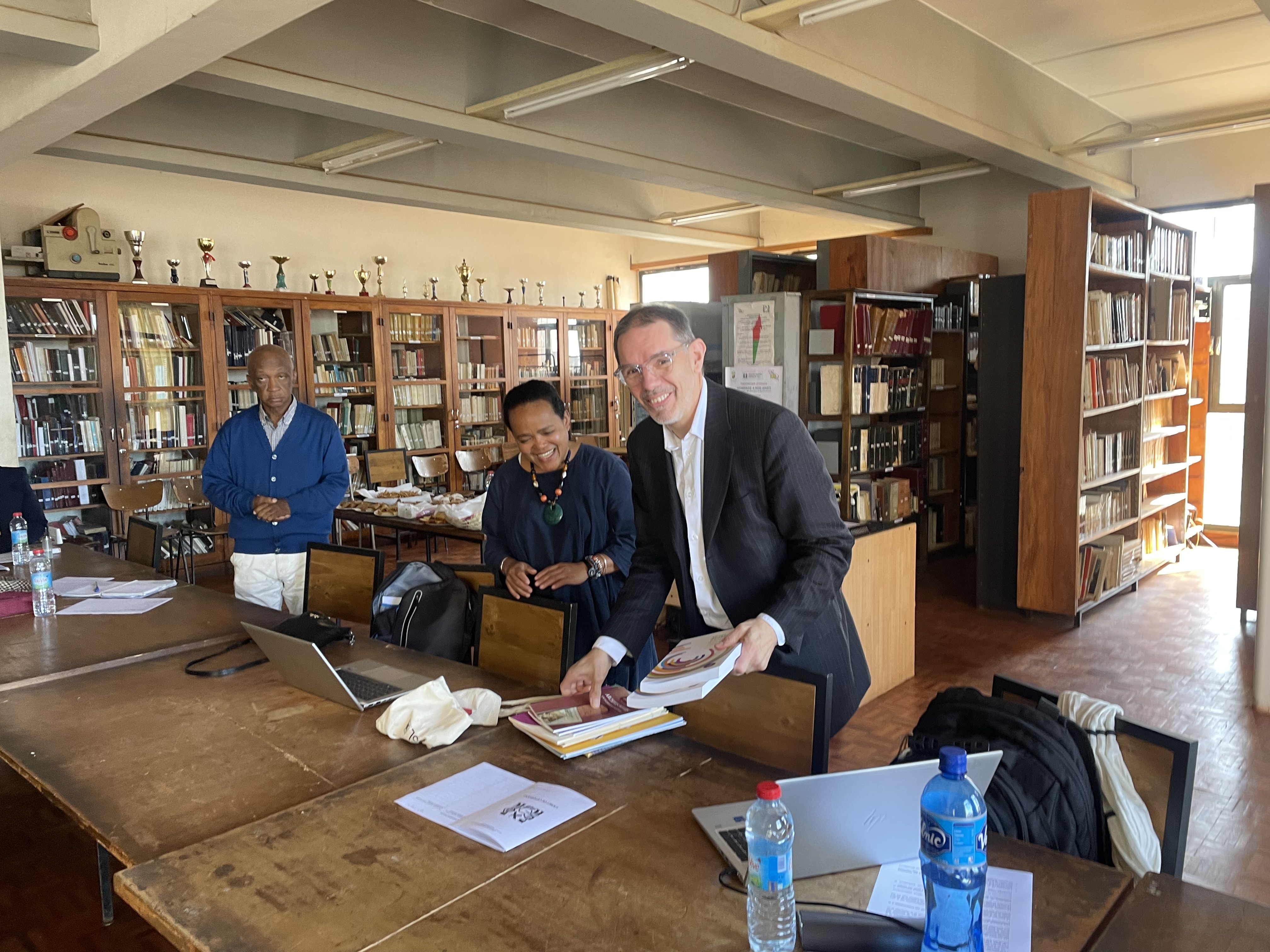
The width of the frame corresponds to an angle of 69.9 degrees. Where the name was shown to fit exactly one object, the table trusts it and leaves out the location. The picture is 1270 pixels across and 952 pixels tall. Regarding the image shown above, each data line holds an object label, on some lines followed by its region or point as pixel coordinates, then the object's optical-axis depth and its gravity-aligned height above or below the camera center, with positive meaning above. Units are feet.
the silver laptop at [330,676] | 7.36 -2.56
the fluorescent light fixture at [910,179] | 25.43 +5.57
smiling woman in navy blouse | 9.92 -1.58
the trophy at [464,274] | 32.45 +3.79
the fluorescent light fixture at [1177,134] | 21.89 +5.82
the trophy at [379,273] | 29.86 +3.64
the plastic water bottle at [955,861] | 3.84 -2.08
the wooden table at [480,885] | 4.34 -2.63
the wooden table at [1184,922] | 4.13 -2.61
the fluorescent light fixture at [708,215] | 30.71 +5.56
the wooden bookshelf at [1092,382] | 18.24 -0.32
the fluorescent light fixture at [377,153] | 20.47 +5.30
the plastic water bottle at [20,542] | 13.23 -2.25
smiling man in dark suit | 6.73 -1.06
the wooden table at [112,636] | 8.98 -2.74
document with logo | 5.28 -2.62
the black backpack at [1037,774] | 5.62 -2.57
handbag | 9.20 -2.53
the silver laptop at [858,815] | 4.43 -2.23
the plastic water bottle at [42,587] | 11.02 -2.41
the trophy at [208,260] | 25.49 +3.55
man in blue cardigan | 12.81 -1.41
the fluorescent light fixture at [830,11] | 13.91 +5.61
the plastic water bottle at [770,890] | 4.09 -2.33
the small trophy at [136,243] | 24.35 +3.83
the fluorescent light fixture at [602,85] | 15.65 +5.36
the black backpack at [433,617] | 10.23 -2.68
